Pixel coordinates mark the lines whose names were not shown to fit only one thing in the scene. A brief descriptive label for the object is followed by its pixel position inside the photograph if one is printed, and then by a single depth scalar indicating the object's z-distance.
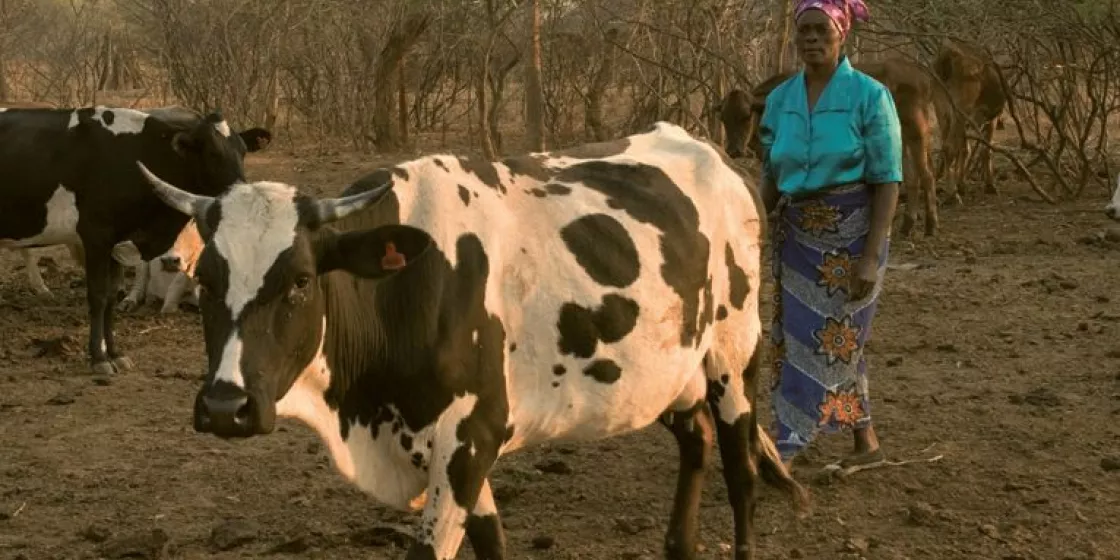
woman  5.18
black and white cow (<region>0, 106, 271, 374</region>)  8.25
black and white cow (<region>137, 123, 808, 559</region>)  3.45
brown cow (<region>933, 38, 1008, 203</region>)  13.38
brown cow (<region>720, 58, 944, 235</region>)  11.95
